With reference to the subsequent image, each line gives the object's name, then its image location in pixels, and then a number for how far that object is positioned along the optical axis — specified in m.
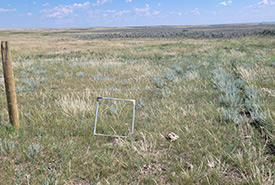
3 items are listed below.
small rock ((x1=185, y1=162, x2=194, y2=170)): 3.06
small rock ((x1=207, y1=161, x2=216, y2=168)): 3.07
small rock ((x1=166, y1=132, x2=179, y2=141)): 3.81
